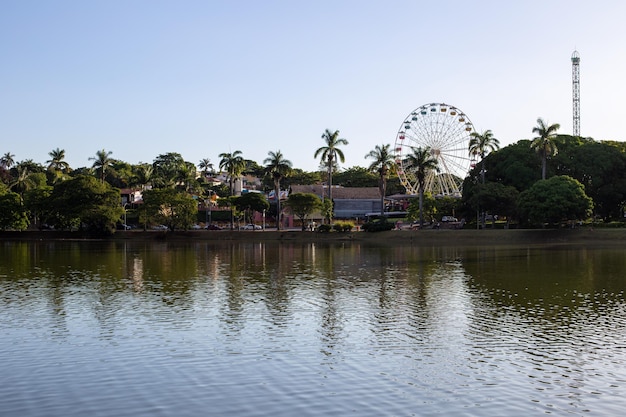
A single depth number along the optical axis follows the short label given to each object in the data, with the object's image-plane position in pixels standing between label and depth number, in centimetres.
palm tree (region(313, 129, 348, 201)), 11056
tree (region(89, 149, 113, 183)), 12544
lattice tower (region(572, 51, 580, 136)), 14825
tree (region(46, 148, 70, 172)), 15012
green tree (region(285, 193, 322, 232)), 10531
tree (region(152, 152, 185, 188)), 12400
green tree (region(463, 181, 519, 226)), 9744
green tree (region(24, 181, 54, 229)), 10319
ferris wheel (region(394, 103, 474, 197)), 12006
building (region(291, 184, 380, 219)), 14138
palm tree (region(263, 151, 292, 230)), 11206
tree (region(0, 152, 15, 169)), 17312
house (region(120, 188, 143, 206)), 14388
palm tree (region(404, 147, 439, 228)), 10456
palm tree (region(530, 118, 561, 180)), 9775
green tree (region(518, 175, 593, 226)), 8762
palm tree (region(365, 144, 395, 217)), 11406
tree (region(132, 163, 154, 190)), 13238
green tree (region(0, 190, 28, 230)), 10481
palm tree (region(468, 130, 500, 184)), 11075
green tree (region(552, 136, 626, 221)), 9838
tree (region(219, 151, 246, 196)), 11779
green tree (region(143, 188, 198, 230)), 10181
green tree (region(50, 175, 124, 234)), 10106
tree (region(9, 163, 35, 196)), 12488
